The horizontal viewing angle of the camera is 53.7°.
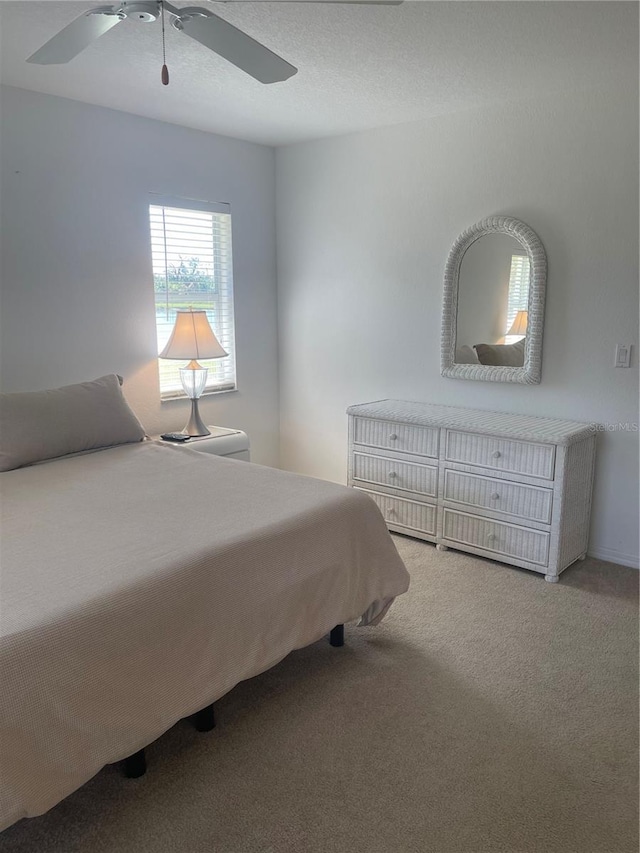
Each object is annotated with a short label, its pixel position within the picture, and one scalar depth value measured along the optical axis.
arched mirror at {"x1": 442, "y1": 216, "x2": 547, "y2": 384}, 3.47
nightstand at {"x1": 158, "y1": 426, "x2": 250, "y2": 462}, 3.68
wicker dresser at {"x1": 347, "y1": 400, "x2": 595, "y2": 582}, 3.16
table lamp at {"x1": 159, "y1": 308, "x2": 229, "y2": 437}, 3.77
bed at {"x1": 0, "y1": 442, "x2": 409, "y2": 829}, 1.51
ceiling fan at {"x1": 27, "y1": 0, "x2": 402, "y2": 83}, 1.89
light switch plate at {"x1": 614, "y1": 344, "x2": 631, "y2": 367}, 3.22
